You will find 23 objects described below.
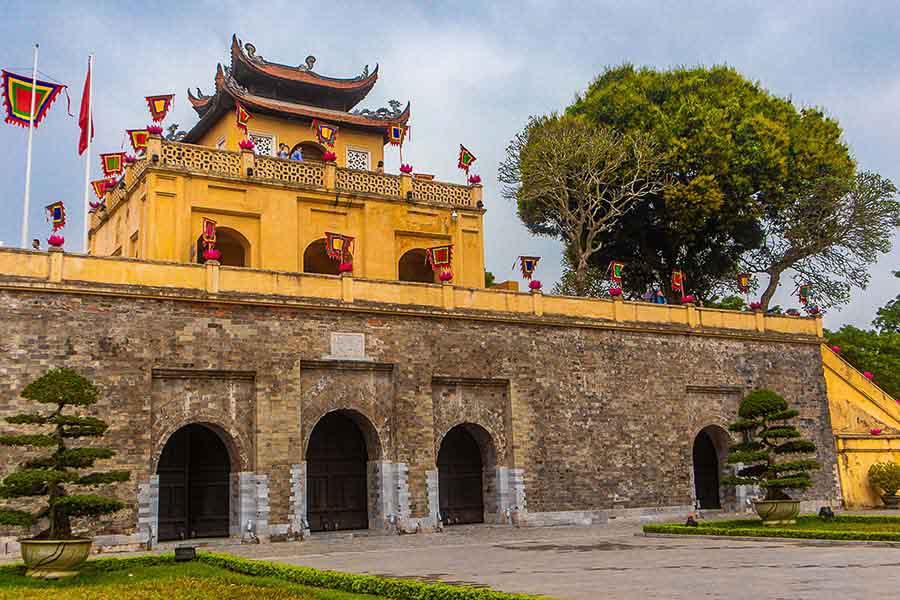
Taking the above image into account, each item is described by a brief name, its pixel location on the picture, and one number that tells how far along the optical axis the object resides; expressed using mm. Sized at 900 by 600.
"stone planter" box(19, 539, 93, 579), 12688
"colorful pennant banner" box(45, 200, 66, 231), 21891
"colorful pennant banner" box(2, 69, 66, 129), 19875
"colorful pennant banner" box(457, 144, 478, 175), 27156
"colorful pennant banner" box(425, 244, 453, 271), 24188
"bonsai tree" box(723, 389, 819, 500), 19422
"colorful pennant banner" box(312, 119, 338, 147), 25141
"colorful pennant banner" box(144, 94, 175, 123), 22547
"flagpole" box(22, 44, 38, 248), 19097
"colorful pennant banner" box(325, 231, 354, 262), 22042
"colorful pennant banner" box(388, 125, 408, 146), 27083
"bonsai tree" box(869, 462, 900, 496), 27156
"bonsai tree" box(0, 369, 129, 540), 13172
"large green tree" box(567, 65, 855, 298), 30281
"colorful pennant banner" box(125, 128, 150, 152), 22969
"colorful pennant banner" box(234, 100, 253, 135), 24656
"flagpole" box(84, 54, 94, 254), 21953
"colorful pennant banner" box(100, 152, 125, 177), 24547
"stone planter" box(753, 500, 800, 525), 19047
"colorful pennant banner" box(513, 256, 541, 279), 25297
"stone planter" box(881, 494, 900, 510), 27016
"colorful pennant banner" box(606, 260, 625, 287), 26375
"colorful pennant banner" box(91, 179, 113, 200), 27094
